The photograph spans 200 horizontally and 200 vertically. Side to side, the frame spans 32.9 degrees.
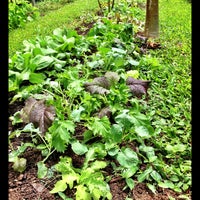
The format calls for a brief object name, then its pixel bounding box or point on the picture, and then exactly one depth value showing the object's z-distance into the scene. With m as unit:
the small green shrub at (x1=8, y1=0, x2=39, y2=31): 6.97
